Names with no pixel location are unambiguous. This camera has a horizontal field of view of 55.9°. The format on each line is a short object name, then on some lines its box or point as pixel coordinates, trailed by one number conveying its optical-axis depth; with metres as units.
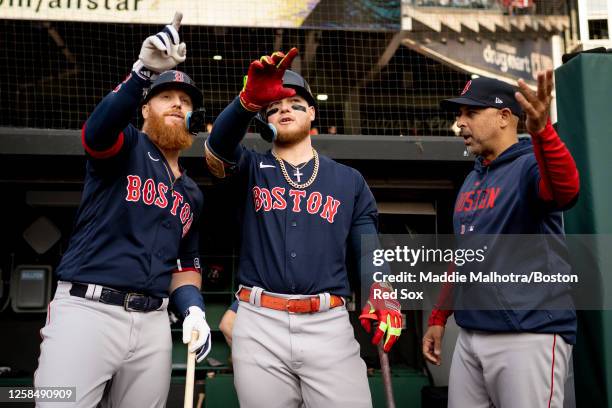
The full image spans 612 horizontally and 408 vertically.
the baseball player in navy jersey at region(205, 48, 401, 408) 2.43
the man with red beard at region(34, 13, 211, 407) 2.31
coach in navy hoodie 2.30
